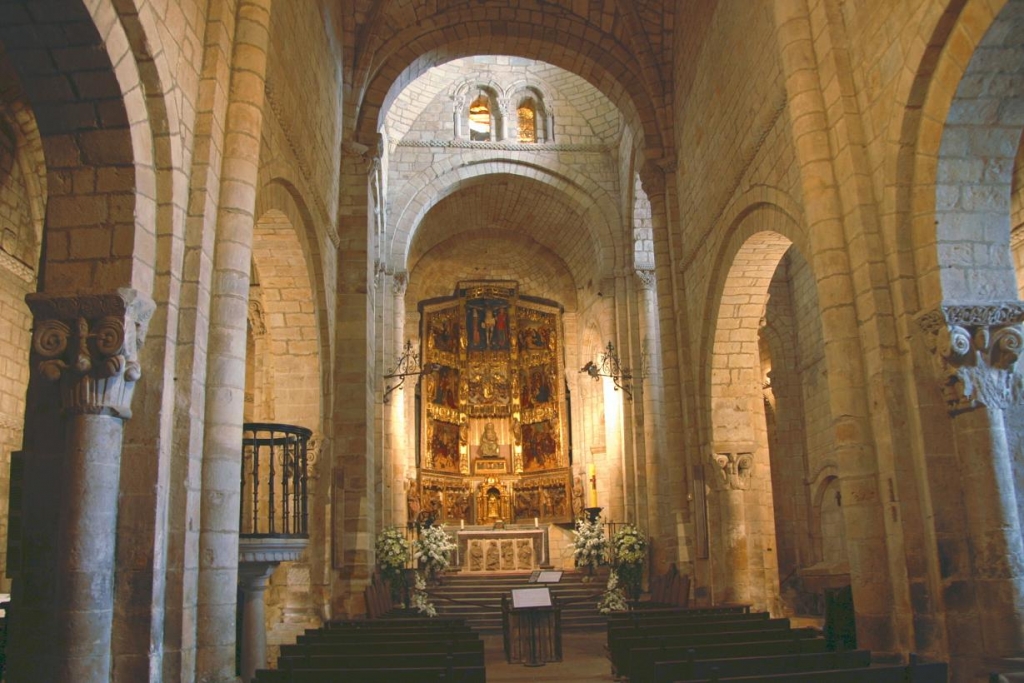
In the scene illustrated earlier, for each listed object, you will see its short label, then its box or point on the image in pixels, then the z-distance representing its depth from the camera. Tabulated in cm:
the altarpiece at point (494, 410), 2527
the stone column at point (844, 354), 777
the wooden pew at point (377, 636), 854
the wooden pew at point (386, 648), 769
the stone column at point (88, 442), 584
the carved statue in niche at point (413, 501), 2330
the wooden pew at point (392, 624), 1004
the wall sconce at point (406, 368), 2038
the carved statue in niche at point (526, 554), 2077
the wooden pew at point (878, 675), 541
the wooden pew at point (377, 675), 638
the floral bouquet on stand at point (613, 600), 1688
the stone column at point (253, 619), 877
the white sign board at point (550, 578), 1275
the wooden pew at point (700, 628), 888
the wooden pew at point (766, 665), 618
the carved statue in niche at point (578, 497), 2414
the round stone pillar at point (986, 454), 691
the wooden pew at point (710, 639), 791
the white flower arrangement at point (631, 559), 1678
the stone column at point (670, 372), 1421
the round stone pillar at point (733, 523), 1276
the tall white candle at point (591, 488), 2345
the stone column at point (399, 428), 2173
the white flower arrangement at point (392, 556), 1505
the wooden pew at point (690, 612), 1040
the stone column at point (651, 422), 1700
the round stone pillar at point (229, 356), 707
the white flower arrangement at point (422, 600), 1652
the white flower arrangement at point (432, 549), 1688
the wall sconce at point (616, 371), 1986
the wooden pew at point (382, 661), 709
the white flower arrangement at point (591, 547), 1777
